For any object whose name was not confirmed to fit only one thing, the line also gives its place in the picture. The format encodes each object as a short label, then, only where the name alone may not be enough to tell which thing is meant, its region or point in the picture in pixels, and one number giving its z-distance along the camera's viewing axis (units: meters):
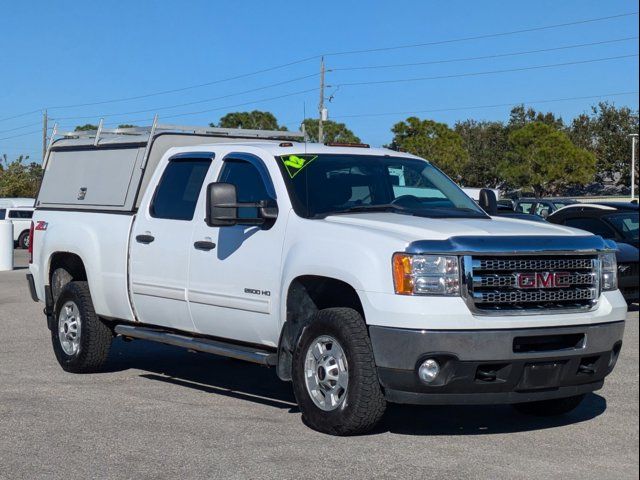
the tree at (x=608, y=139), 60.31
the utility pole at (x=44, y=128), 74.75
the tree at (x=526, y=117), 70.25
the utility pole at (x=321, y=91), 57.56
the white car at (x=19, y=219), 40.75
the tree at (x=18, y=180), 72.44
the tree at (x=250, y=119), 81.56
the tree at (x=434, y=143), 58.00
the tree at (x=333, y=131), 74.12
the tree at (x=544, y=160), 55.22
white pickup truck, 6.37
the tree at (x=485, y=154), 67.00
